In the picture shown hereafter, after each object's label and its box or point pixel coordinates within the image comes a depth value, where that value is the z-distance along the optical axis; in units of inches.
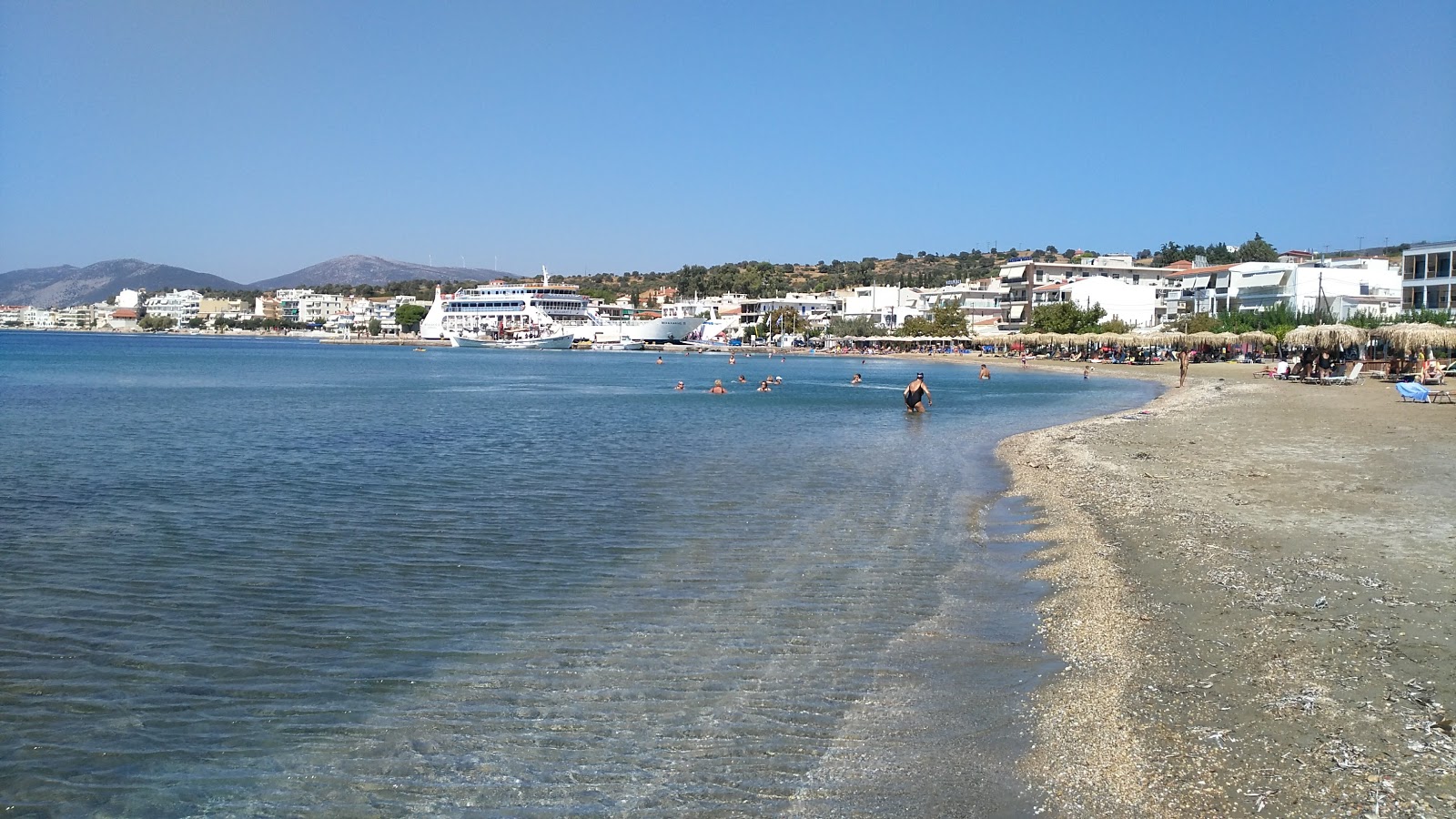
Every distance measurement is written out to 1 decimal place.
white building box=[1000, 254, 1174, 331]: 4062.5
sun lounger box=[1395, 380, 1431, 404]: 1104.8
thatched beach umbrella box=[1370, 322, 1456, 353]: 1499.8
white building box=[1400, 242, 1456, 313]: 2055.9
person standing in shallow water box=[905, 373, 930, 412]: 1314.0
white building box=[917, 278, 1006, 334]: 4266.7
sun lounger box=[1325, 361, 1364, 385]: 1551.4
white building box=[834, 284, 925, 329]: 4928.6
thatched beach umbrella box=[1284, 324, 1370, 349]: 1608.0
